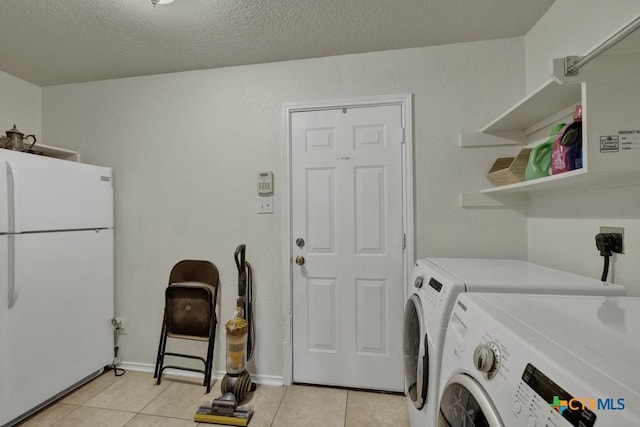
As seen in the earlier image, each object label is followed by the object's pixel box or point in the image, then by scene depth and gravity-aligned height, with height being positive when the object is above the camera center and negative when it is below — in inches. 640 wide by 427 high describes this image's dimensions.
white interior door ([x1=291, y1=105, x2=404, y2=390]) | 79.3 -8.7
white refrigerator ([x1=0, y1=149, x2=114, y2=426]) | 65.4 -15.6
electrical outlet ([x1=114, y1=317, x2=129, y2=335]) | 92.9 -34.8
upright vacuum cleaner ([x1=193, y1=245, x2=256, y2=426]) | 68.6 -38.5
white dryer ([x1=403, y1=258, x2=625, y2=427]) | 42.5 -13.0
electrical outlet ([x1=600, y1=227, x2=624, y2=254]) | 46.9 -3.3
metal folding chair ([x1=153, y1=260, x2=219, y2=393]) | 84.8 -26.9
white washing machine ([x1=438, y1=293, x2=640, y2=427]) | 17.8 -11.3
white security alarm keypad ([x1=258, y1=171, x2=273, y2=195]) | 84.4 +9.8
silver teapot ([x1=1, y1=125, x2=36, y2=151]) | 74.1 +19.9
